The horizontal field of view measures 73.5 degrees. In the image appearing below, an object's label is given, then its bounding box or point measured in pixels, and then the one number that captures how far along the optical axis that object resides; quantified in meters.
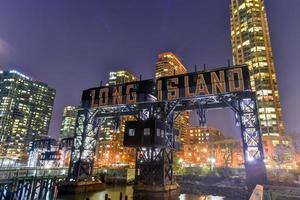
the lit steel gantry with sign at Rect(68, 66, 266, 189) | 24.50
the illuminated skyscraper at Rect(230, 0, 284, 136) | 96.81
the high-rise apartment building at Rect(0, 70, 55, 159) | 151.62
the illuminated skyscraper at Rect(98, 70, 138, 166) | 138.00
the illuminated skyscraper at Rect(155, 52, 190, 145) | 175.40
